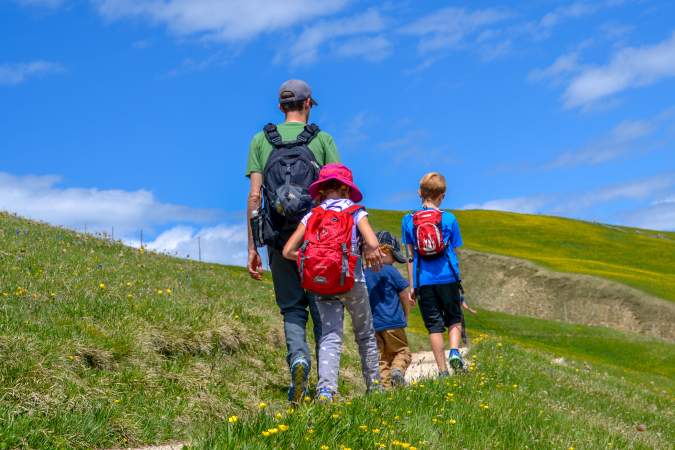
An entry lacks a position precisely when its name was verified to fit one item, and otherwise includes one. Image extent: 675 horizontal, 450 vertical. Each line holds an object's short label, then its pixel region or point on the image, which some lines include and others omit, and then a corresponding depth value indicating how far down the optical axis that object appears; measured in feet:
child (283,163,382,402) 27.99
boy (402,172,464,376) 37.42
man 29.32
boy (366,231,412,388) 40.22
